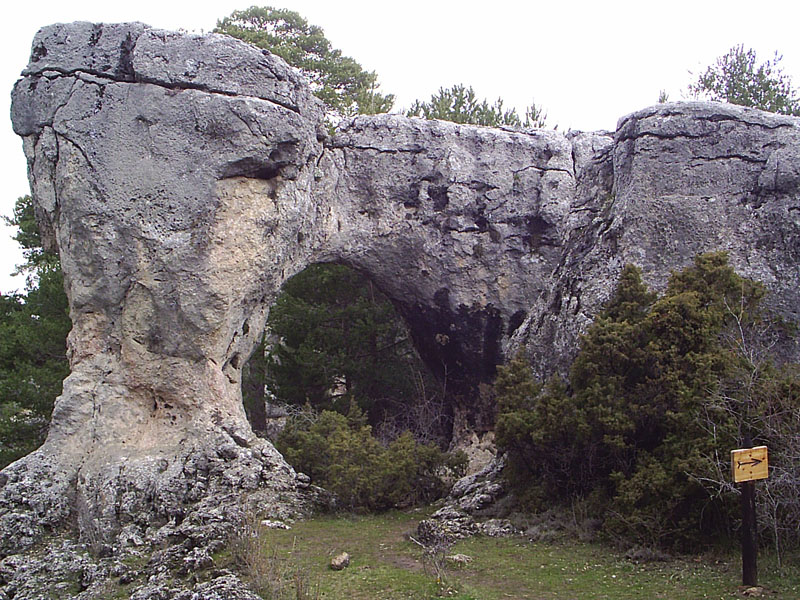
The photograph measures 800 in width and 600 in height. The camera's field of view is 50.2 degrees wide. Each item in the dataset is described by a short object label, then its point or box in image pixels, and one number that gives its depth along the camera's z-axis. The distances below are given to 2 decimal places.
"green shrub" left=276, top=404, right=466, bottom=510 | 9.41
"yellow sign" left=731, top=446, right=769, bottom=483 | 5.66
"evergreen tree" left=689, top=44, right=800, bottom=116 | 17.81
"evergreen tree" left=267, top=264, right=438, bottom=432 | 13.95
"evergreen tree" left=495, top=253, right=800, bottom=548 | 6.91
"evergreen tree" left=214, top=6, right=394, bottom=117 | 18.31
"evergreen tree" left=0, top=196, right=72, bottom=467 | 12.83
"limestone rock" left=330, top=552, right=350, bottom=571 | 7.11
